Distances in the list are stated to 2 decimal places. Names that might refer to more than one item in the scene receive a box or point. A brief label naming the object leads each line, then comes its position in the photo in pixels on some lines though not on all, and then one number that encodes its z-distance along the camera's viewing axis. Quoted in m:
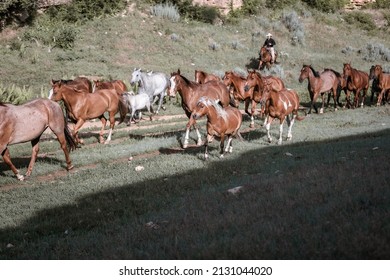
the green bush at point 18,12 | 35.66
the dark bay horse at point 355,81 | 25.17
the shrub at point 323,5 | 54.53
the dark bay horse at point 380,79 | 25.89
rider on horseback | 35.78
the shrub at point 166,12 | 41.75
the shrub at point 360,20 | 53.94
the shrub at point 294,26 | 45.84
